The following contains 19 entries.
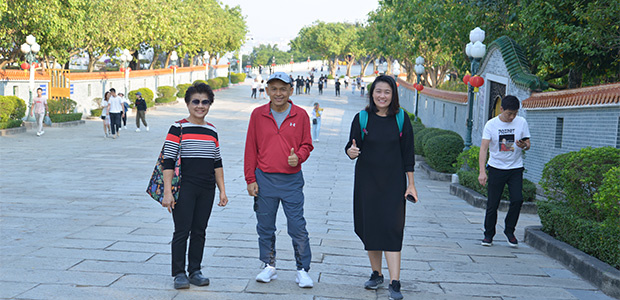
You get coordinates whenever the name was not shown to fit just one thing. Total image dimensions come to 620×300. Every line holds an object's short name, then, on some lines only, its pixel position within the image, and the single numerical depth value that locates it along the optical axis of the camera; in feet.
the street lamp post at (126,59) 109.76
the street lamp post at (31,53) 77.92
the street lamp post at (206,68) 191.42
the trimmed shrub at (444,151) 49.49
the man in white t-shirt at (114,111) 70.38
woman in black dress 17.42
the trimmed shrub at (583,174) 21.80
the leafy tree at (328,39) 303.48
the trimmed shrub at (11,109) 73.56
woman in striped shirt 17.33
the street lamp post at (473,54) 46.16
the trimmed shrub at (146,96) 115.65
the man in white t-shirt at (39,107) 70.03
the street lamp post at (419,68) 87.69
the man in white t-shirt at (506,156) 24.12
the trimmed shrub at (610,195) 19.16
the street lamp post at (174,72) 156.25
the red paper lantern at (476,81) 46.35
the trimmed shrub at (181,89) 152.69
